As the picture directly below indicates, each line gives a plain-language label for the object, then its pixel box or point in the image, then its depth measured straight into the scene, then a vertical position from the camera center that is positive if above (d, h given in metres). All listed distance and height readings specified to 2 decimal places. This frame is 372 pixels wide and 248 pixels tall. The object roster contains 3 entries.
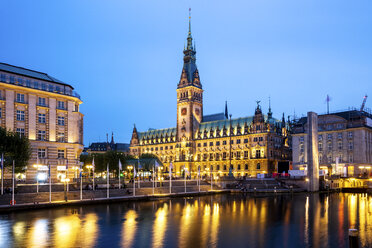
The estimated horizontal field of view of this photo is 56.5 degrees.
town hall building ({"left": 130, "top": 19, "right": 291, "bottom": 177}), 152.50 +3.91
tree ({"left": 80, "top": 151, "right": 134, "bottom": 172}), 97.88 -3.36
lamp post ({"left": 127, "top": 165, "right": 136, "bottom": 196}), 106.86 -5.77
